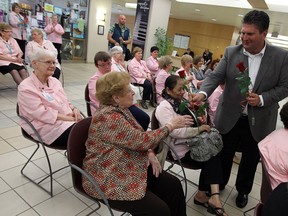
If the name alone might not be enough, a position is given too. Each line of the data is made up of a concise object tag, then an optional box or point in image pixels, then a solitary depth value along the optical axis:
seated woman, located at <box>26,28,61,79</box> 4.52
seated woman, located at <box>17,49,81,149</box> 2.06
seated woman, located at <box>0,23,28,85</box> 4.22
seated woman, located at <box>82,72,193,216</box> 1.37
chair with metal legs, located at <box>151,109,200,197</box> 1.93
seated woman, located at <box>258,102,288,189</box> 1.40
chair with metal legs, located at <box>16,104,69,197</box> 1.96
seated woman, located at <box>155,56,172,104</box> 4.58
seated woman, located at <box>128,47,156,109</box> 5.14
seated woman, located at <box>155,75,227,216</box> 1.91
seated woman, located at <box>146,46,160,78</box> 5.83
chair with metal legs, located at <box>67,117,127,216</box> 1.48
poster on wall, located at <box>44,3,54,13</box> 7.68
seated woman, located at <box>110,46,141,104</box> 4.20
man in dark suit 1.82
